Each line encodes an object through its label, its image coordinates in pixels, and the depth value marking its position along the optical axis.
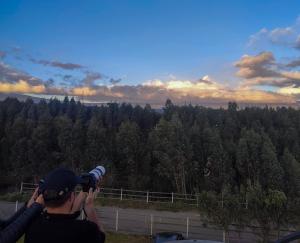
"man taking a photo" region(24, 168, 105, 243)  1.42
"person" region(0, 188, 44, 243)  1.30
